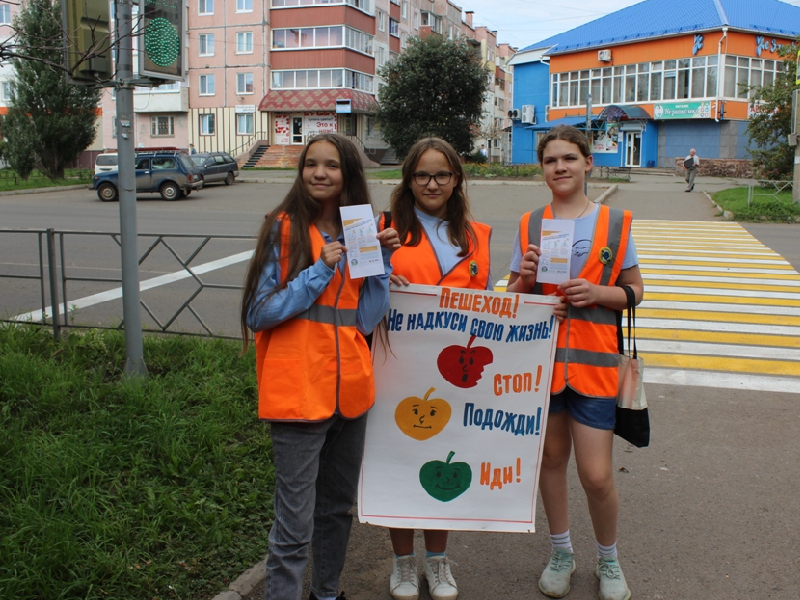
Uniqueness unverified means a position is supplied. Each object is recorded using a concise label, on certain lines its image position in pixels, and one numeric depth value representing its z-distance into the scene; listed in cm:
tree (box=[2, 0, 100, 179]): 3603
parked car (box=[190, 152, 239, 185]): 3497
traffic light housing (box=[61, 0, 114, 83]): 506
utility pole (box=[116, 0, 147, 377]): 536
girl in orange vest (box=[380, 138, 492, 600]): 336
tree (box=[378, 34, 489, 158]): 4409
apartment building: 5334
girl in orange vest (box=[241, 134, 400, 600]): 282
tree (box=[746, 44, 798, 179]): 2995
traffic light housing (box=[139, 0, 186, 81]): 532
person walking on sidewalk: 3212
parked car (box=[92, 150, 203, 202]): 2862
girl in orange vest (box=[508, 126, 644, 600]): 323
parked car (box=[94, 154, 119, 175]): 3341
